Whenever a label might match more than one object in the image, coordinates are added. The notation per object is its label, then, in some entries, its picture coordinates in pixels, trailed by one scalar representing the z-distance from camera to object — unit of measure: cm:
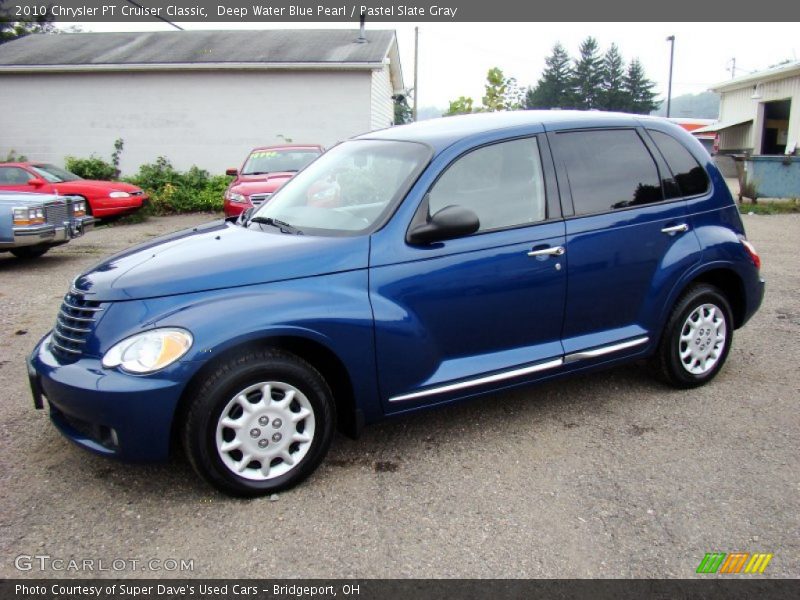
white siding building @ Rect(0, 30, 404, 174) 1798
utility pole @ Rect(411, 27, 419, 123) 3908
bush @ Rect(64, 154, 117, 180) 1800
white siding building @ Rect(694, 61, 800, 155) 2261
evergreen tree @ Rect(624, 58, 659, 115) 7906
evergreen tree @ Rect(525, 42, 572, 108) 7888
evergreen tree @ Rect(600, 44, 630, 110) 7600
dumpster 1546
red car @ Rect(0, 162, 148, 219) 1332
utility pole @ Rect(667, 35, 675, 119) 5031
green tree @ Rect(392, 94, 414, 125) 5172
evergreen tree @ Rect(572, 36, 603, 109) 7812
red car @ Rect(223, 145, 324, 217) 1081
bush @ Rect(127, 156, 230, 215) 1689
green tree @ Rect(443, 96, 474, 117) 3703
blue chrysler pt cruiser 305
